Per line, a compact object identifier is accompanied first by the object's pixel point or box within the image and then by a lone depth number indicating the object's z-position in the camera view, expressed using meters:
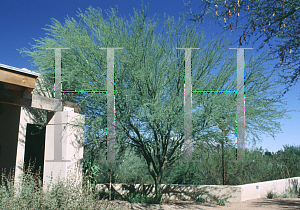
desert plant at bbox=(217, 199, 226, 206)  9.80
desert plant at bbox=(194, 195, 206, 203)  10.57
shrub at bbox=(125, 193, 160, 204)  9.74
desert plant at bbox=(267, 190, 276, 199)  11.98
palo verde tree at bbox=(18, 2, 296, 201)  8.37
